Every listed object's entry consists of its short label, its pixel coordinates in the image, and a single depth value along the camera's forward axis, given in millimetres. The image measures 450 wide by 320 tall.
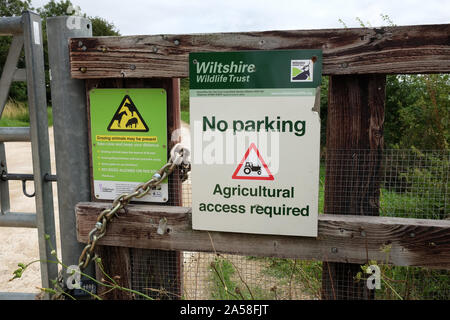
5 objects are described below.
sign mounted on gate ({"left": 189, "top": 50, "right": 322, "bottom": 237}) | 1716
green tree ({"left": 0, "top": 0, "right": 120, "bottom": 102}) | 18672
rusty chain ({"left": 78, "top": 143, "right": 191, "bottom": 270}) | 1912
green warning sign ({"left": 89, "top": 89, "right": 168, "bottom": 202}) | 1953
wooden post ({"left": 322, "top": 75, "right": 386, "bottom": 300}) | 1789
